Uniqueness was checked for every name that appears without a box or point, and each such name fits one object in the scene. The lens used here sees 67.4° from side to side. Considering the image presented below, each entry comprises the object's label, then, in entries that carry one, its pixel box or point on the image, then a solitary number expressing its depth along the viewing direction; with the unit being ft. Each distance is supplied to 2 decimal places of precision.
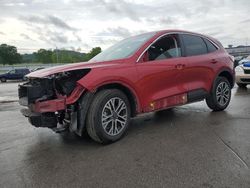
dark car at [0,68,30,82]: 71.39
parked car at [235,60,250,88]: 22.20
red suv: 8.81
